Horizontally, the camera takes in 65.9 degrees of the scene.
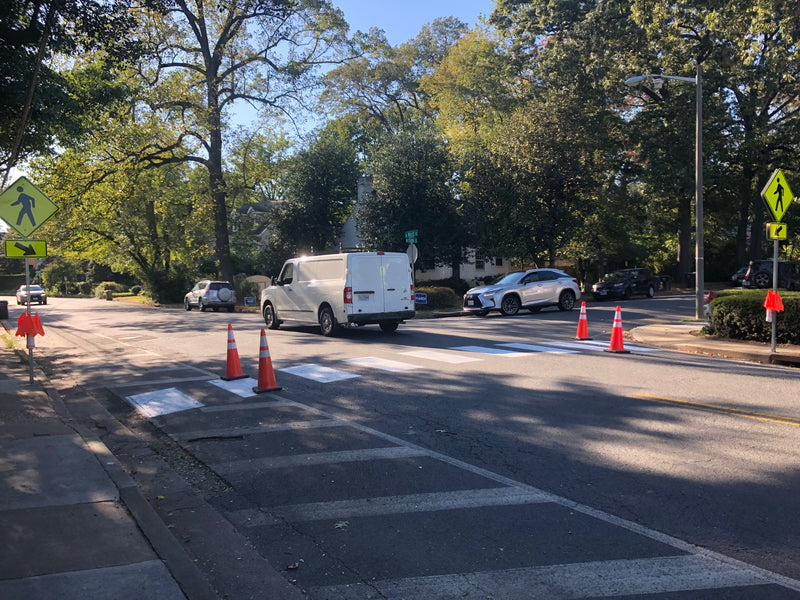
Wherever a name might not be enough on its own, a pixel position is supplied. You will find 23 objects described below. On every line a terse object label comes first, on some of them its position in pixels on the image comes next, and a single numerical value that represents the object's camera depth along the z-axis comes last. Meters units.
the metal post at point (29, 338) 9.93
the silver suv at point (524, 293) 22.28
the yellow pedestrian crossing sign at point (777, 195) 11.77
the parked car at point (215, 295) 32.38
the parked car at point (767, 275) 31.45
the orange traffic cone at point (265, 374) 9.15
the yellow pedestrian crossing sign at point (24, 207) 9.61
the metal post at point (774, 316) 11.34
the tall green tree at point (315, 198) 39.81
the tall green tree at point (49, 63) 11.70
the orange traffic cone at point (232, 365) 10.18
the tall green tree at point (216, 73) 30.67
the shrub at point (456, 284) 34.44
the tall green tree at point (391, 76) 53.47
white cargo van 15.27
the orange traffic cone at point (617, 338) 12.30
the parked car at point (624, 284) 29.34
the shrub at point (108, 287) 59.54
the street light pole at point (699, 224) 18.19
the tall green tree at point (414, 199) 31.03
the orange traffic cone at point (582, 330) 14.54
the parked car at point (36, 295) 43.72
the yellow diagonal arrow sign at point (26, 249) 9.91
